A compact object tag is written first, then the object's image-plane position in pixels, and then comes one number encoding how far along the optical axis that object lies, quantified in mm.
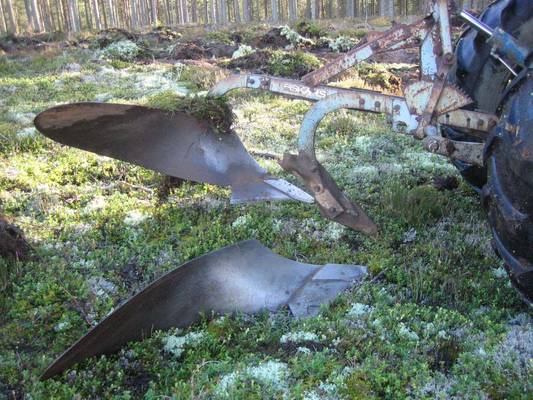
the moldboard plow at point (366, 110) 2404
